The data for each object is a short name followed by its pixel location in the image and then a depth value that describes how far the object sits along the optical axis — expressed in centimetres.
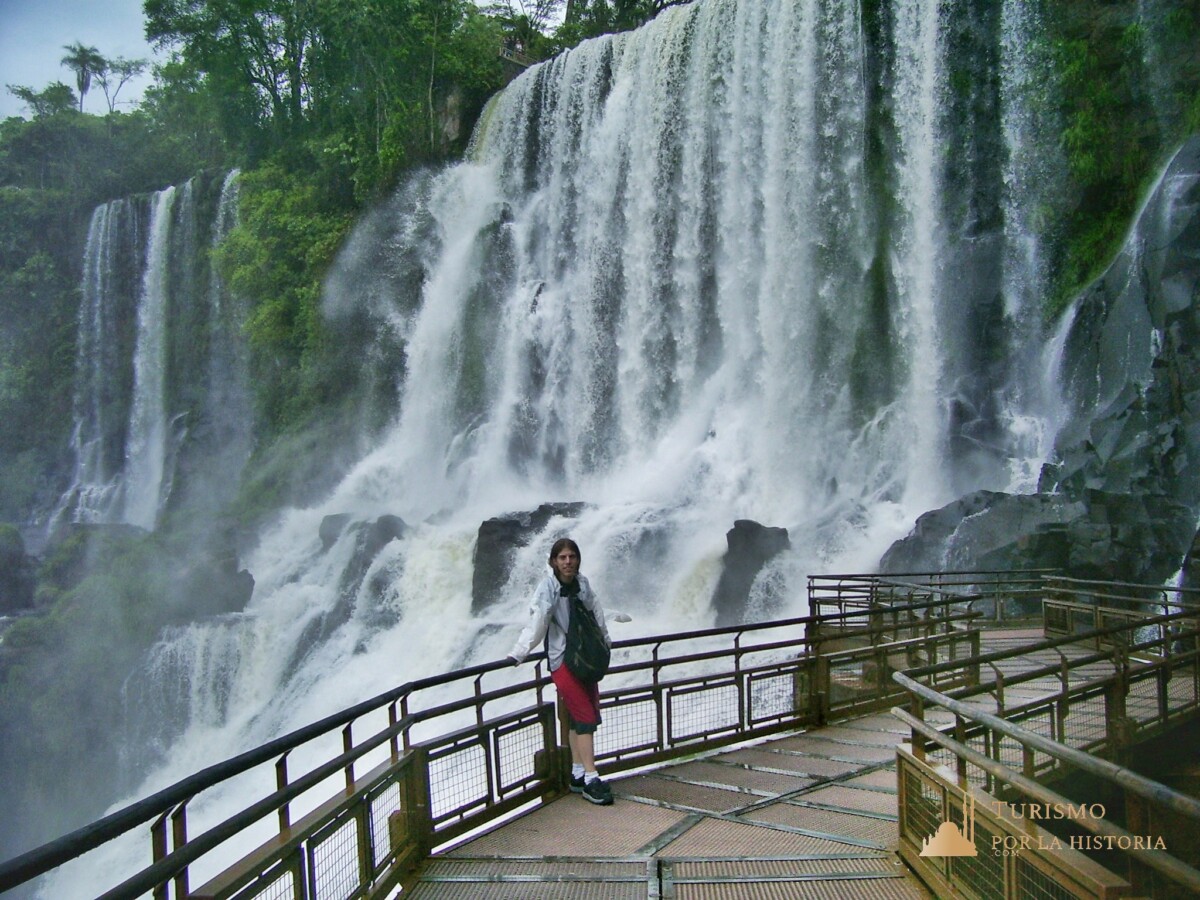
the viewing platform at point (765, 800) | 334
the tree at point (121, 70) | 4659
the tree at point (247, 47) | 3731
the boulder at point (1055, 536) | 1469
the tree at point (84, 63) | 4406
